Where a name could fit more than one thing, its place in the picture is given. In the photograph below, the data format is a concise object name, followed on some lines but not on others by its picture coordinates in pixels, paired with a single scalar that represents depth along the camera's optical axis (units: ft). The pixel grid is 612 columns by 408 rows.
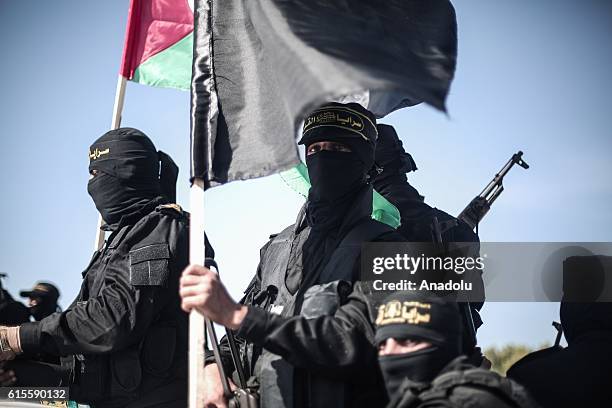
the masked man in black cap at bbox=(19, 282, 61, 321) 21.65
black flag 10.37
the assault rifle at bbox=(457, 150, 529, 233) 23.84
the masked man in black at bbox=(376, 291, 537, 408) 9.86
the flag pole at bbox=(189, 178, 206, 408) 10.82
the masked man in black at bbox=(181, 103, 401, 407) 11.15
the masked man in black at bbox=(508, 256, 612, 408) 12.73
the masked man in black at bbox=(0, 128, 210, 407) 15.34
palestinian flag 19.63
